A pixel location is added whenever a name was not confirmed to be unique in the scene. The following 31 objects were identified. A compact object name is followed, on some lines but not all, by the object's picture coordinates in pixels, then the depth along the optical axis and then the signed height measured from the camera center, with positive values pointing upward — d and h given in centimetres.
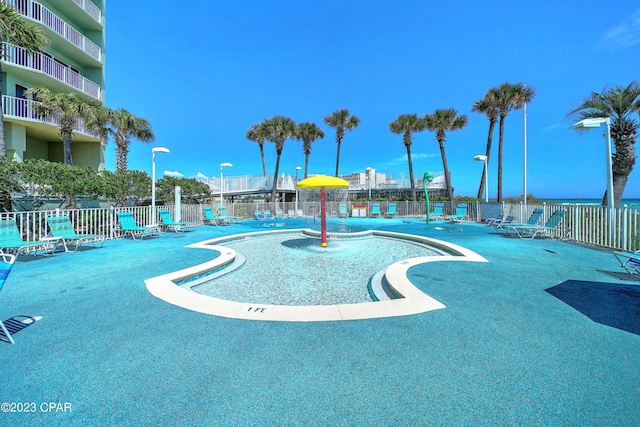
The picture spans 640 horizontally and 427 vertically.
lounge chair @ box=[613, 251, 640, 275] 403 -75
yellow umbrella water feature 842 +80
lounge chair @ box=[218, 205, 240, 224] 1572 -29
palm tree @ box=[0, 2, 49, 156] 887 +606
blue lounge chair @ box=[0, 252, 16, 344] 245 -55
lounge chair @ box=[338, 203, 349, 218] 2367 -5
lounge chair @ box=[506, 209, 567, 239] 907 -59
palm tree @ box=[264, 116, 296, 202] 2769 +793
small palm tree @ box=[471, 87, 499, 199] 2150 +814
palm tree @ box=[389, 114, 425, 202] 2709 +824
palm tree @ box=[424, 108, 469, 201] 2547 +810
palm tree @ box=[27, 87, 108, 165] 1326 +502
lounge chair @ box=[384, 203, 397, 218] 2282 +6
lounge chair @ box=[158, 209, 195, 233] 1151 -51
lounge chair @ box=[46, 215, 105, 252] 703 -48
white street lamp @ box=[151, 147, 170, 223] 1124 +207
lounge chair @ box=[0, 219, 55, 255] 573 -57
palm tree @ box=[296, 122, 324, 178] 3045 +834
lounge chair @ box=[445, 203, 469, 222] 1681 -28
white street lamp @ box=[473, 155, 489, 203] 1661 +300
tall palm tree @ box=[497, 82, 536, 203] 2081 +840
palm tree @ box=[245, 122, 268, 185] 2865 +814
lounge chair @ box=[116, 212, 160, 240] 943 -57
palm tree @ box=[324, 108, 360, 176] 3069 +992
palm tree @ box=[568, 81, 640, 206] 1050 +371
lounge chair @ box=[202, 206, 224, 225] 1508 -41
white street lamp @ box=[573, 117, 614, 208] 720 +215
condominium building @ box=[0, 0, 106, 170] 1387 +774
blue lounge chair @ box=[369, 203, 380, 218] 2342 -2
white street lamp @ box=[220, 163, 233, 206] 1729 +288
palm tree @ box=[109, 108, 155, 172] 1680 +515
